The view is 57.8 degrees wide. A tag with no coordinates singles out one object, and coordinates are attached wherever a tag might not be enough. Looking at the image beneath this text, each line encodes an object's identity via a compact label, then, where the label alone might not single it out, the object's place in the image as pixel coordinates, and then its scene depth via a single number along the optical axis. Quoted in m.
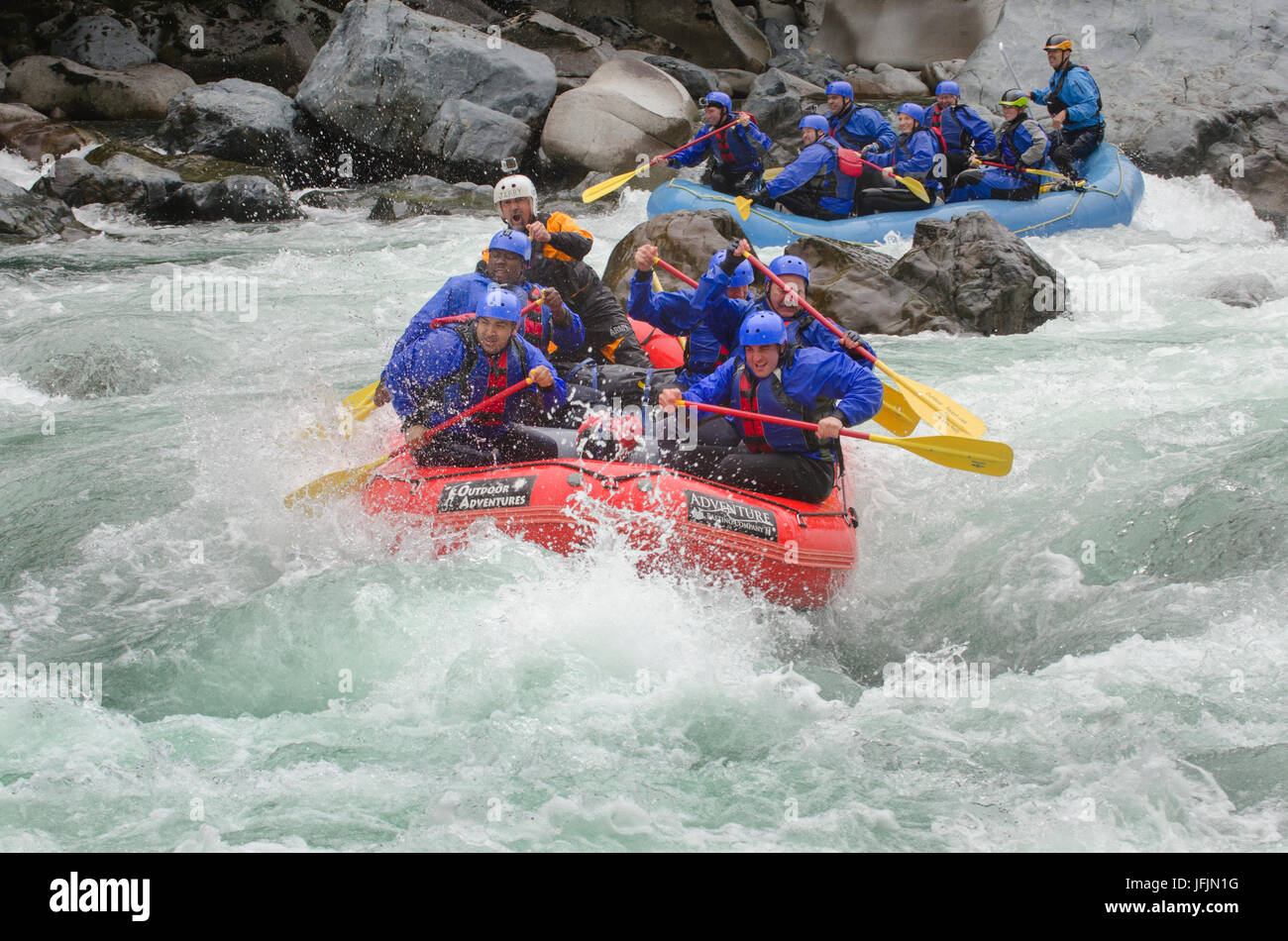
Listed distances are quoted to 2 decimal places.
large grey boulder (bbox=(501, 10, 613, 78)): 18.27
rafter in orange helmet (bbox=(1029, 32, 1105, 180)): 11.91
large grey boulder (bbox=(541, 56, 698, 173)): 15.42
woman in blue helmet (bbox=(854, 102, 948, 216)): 11.12
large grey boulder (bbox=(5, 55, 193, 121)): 16.34
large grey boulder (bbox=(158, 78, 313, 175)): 14.66
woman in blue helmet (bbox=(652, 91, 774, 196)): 11.39
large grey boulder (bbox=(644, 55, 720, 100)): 18.19
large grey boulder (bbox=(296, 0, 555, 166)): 15.18
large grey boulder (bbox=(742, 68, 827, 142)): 16.31
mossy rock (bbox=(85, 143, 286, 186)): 13.80
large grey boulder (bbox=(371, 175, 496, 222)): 13.78
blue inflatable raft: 10.94
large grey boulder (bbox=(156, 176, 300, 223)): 13.38
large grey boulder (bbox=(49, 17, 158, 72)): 17.38
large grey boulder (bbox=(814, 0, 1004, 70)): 21.86
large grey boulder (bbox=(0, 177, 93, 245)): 11.77
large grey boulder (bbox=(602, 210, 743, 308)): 9.45
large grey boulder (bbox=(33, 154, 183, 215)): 13.09
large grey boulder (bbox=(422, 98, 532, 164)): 15.04
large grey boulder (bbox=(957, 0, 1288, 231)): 14.06
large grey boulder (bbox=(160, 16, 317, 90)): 18.08
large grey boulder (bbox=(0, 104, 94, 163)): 14.58
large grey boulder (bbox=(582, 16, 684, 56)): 20.14
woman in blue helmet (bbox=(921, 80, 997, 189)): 11.51
